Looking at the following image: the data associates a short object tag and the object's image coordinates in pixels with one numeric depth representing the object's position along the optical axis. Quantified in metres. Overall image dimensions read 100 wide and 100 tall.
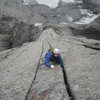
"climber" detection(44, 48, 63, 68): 6.85
